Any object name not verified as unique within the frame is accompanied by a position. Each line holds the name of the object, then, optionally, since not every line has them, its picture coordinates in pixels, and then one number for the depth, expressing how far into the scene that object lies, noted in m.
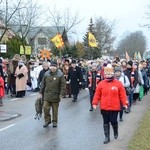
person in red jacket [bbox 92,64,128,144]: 7.99
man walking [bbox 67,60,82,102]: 15.53
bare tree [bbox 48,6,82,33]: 43.31
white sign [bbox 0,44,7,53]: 22.08
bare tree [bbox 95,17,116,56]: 53.78
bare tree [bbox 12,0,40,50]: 35.74
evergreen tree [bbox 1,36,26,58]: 40.14
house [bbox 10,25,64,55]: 59.95
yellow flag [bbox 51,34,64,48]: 25.83
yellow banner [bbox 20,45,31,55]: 25.09
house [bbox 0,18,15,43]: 42.89
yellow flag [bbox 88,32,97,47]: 25.79
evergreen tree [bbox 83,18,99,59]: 49.90
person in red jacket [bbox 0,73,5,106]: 13.50
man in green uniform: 9.89
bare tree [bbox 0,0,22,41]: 26.77
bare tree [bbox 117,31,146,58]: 76.26
